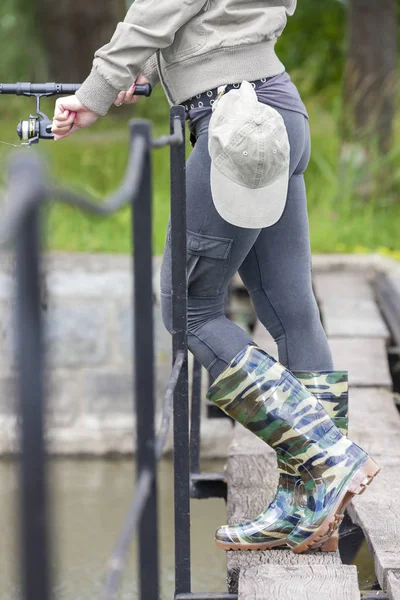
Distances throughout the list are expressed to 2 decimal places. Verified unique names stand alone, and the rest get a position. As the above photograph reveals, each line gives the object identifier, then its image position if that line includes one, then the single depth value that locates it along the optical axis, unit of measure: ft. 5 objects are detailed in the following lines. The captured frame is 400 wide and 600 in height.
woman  19.44
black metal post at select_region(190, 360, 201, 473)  23.02
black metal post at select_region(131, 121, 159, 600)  17.51
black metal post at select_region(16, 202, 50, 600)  14.31
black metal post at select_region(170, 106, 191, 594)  19.43
